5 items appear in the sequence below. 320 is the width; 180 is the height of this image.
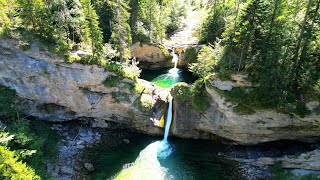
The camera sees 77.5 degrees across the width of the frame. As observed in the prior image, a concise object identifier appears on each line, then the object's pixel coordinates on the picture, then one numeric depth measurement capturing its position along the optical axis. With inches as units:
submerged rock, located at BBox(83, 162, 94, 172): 976.5
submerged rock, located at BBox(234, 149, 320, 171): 879.4
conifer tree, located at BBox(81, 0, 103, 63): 986.7
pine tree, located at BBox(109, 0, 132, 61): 1070.1
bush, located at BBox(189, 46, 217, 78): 967.1
